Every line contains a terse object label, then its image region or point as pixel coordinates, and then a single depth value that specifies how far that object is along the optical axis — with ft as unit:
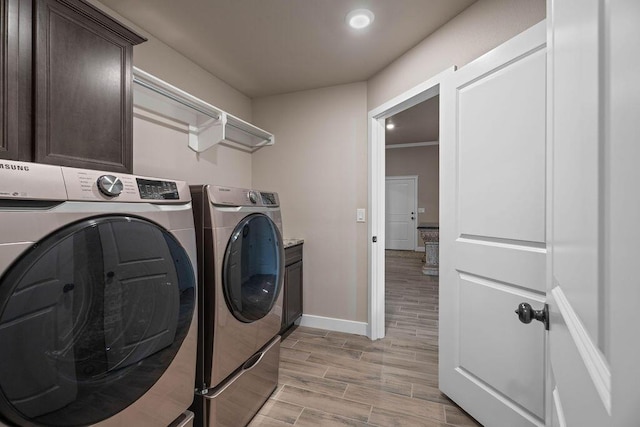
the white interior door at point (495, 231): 4.17
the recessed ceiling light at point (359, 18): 5.76
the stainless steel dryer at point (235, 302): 4.42
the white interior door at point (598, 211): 0.97
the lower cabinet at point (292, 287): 8.70
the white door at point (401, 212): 24.30
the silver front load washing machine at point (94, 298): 2.23
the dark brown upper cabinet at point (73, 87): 3.22
